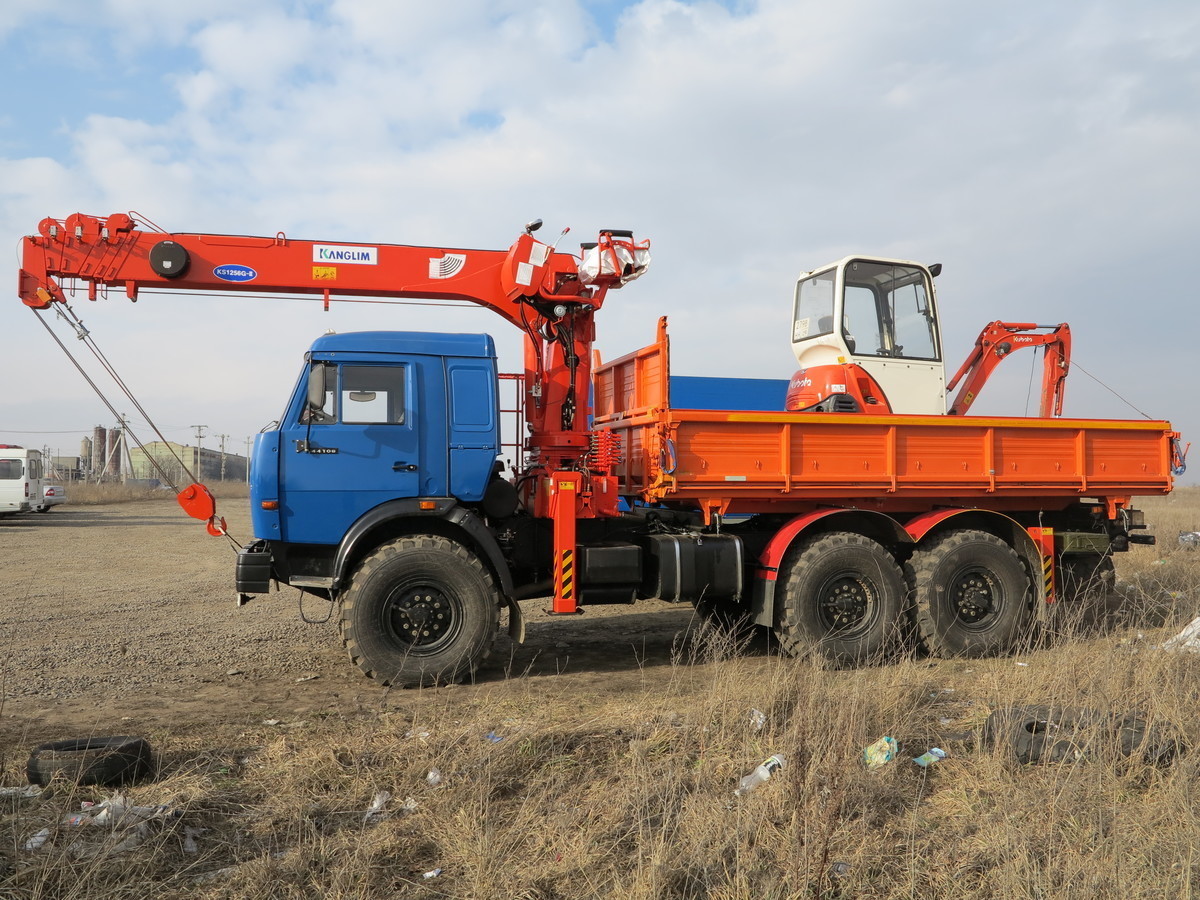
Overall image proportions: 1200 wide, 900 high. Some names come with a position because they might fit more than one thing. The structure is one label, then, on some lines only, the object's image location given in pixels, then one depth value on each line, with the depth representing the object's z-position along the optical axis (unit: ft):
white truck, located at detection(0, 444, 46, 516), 82.79
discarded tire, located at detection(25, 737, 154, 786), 13.89
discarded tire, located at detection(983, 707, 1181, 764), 14.06
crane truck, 22.24
